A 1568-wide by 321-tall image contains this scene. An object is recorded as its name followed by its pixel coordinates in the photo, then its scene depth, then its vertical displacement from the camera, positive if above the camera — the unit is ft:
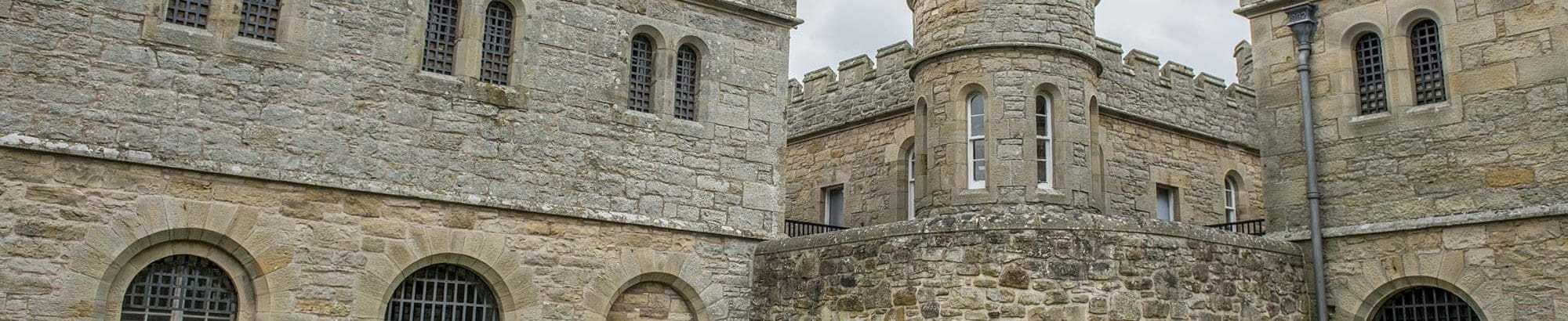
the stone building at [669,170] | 35.91 +7.17
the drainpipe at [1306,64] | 42.57 +11.61
